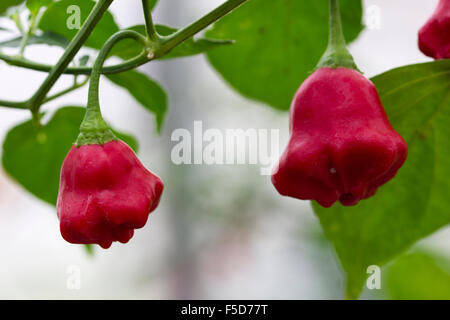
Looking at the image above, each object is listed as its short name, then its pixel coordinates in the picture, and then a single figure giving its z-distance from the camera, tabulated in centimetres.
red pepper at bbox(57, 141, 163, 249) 41
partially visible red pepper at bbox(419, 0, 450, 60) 43
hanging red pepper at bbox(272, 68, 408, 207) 40
